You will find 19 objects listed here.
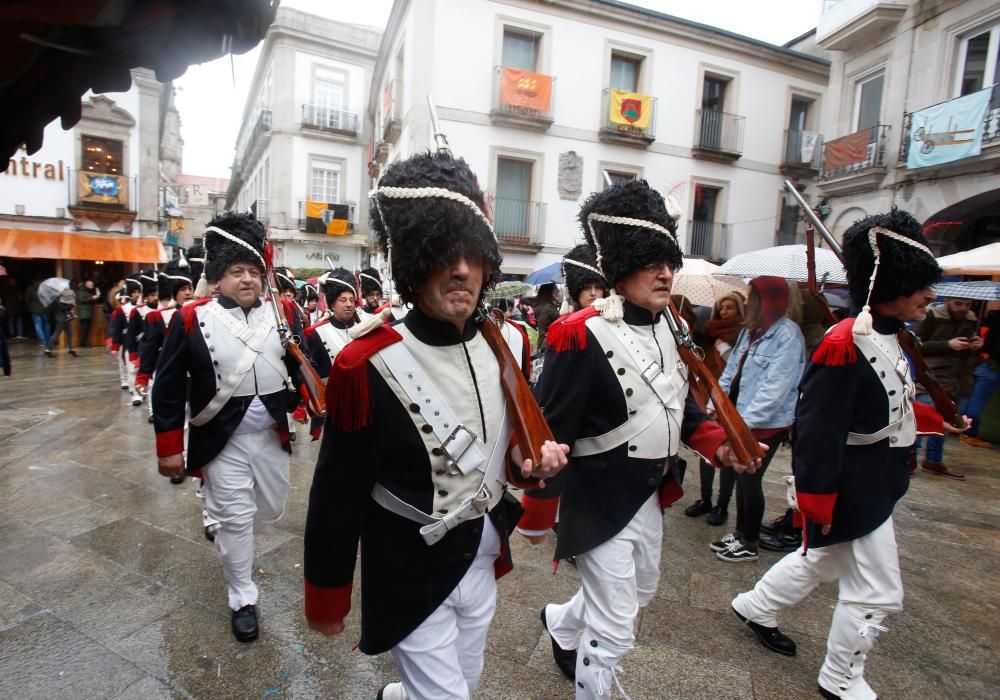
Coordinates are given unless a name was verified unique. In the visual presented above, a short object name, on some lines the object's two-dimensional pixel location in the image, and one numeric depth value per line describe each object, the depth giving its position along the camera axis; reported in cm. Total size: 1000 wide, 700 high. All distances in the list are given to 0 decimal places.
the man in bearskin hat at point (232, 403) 305
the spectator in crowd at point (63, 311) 1405
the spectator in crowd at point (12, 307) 1744
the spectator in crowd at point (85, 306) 1516
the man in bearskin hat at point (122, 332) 969
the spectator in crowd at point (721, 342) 460
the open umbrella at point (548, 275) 933
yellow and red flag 1730
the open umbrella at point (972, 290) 601
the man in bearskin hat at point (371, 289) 718
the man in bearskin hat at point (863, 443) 254
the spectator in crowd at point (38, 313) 1464
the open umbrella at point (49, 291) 1427
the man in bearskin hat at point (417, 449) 168
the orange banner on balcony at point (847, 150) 1300
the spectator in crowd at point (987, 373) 730
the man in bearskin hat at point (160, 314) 522
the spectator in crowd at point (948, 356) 634
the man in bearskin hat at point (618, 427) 224
